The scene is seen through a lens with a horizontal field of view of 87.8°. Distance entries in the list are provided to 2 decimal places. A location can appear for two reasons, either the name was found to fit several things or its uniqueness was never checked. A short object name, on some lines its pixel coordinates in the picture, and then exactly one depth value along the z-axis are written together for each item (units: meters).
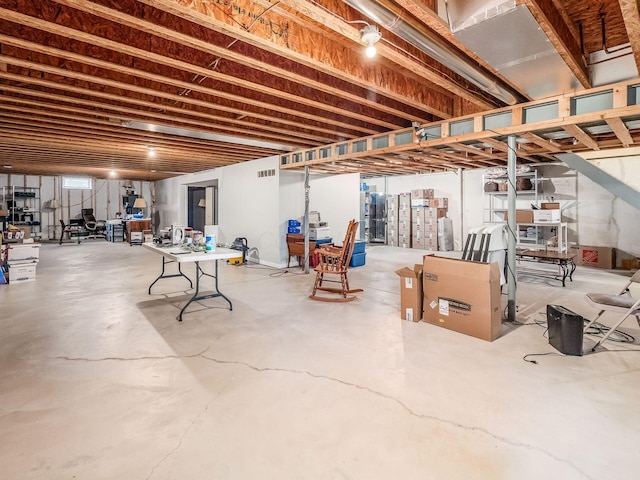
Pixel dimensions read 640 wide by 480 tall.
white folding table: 3.68
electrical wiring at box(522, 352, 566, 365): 2.88
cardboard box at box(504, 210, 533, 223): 7.07
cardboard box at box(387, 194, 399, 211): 10.72
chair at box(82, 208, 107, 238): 12.66
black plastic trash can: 2.87
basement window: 13.53
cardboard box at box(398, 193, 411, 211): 10.36
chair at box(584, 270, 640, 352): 2.78
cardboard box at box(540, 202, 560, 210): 6.90
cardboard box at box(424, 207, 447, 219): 9.67
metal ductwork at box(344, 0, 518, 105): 1.79
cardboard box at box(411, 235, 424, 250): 10.09
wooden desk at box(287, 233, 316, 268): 6.84
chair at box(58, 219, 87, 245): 11.73
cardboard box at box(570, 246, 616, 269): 7.07
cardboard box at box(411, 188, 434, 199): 9.93
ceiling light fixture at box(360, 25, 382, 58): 2.09
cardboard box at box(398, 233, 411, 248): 10.43
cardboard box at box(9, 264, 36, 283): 5.68
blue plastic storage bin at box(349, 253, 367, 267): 7.25
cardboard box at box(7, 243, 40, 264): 5.77
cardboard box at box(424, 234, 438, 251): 9.76
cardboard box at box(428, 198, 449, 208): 9.70
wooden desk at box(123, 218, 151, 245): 12.05
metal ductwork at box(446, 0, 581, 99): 1.85
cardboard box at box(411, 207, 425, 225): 10.02
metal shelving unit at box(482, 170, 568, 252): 6.76
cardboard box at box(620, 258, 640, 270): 6.86
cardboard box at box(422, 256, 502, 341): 3.19
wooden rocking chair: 4.65
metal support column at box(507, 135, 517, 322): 3.78
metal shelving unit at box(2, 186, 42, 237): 12.26
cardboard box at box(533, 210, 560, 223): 6.68
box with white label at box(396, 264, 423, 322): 3.71
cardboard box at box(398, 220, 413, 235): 10.41
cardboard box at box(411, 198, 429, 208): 9.86
